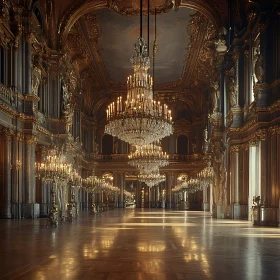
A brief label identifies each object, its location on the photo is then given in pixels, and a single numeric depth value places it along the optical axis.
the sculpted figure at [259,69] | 18.77
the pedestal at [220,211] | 25.04
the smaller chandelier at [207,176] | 28.71
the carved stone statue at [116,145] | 47.06
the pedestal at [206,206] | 41.31
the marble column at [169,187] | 46.66
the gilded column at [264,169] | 18.12
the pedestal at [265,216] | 17.16
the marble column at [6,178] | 19.95
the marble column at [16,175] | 20.59
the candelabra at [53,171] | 16.55
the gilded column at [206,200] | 41.32
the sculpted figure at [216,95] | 28.20
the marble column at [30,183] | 21.12
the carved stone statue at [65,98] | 27.38
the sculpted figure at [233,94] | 23.79
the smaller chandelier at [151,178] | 37.03
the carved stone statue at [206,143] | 38.70
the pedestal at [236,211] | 23.39
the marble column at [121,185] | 46.57
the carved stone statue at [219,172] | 25.70
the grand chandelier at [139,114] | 16.91
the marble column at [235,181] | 23.47
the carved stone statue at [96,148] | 46.10
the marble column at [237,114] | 23.36
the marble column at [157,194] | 48.56
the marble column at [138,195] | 48.00
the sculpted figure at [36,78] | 23.23
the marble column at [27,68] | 21.97
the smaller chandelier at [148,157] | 25.16
